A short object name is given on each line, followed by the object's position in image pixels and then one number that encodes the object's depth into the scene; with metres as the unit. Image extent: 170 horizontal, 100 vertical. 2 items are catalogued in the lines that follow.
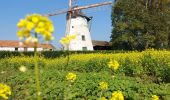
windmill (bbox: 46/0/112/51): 19.54
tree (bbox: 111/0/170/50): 17.99
